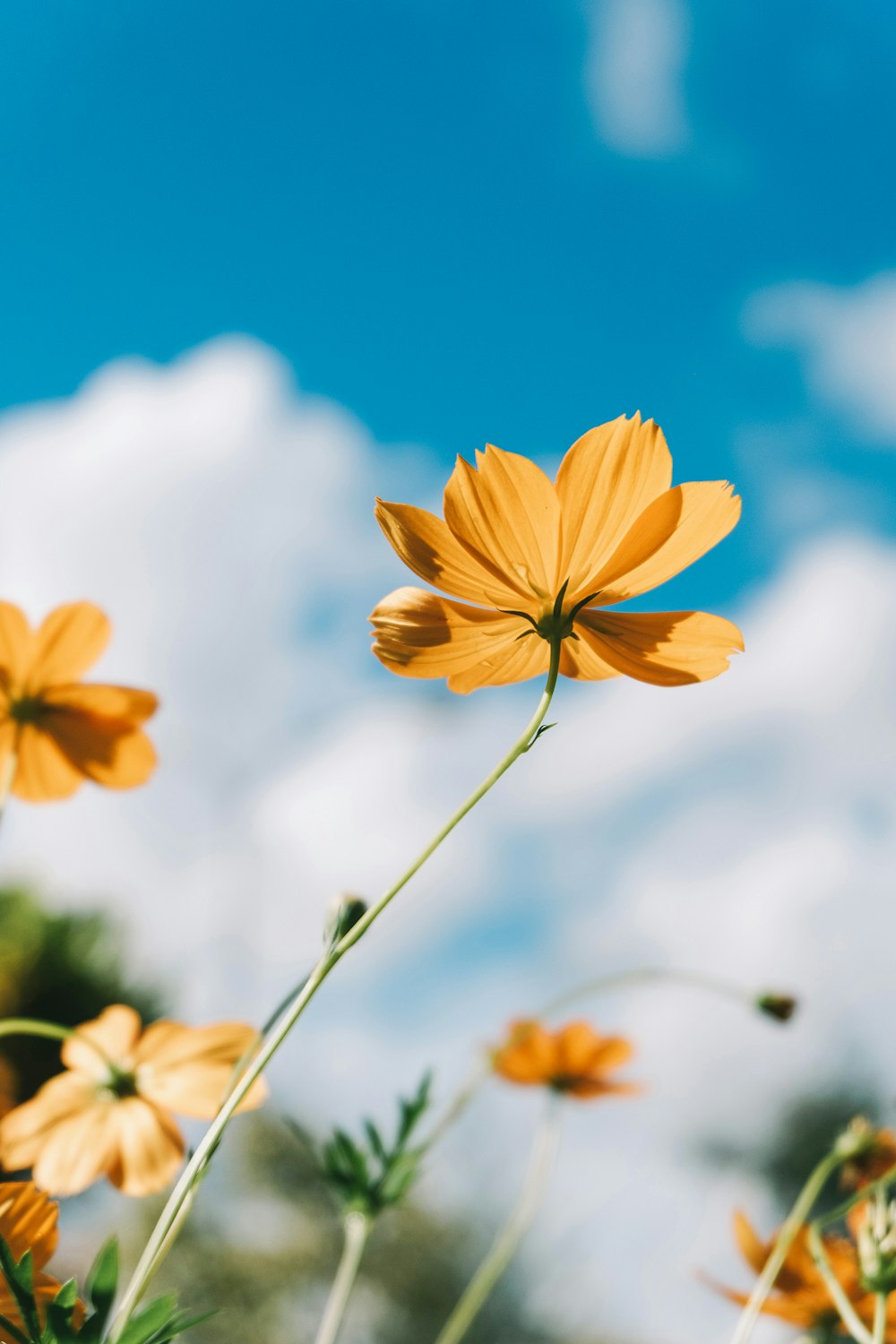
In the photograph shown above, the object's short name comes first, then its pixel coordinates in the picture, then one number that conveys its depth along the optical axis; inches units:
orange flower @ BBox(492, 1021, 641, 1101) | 35.6
